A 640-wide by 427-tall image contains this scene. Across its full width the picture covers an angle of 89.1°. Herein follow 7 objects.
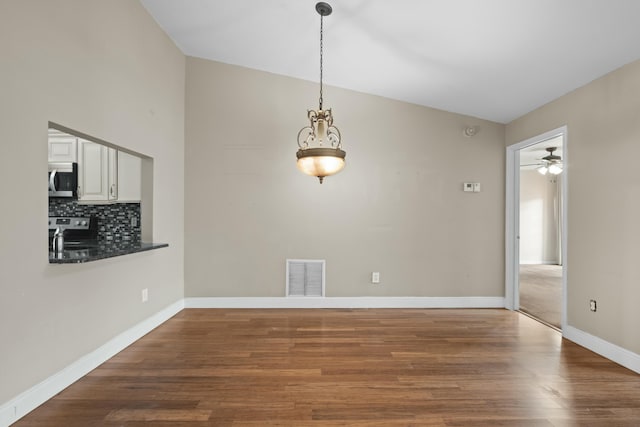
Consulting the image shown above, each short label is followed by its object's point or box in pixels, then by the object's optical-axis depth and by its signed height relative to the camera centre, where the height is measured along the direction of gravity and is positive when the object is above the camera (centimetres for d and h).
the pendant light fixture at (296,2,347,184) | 268 +48
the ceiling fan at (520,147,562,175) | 635 +111
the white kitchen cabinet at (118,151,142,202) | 353 +38
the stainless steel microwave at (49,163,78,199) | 340 +35
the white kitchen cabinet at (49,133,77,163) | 351 +71
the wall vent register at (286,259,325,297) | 412 -80
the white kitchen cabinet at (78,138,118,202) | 353 +47
